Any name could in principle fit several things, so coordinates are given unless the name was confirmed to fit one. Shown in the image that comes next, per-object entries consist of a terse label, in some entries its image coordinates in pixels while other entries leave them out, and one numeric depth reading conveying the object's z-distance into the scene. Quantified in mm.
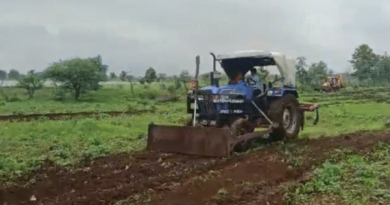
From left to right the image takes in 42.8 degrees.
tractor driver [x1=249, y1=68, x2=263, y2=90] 11538
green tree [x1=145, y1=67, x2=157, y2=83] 43750
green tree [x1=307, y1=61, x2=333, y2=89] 53031
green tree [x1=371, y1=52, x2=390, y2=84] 57750
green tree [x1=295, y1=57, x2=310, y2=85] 50938
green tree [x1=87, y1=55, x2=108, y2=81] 40481
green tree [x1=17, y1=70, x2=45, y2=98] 34500
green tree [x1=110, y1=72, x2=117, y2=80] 75856
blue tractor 9711
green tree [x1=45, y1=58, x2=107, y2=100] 31953
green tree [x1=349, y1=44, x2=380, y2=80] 59625
